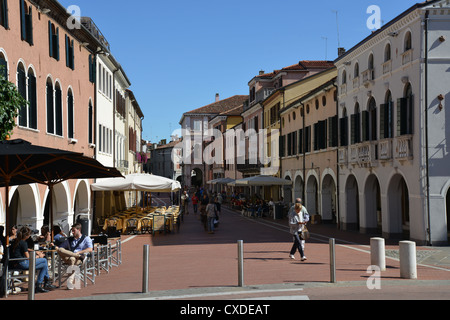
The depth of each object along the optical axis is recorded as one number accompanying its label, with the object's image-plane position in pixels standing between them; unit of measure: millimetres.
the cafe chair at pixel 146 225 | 27072
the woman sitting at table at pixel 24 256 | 11789
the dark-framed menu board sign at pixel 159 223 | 26641
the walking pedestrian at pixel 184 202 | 43369
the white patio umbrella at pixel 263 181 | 36969
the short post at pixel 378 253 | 14391
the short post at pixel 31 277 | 10086
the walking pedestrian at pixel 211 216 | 26750
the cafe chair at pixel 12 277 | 11227
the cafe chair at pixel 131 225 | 27030
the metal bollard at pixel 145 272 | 11336
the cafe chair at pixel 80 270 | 12453
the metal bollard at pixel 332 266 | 12281
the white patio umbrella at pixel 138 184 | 25342
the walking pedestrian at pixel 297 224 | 16344
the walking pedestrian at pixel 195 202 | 44225
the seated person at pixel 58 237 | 15195
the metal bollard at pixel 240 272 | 11992
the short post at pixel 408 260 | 12844
